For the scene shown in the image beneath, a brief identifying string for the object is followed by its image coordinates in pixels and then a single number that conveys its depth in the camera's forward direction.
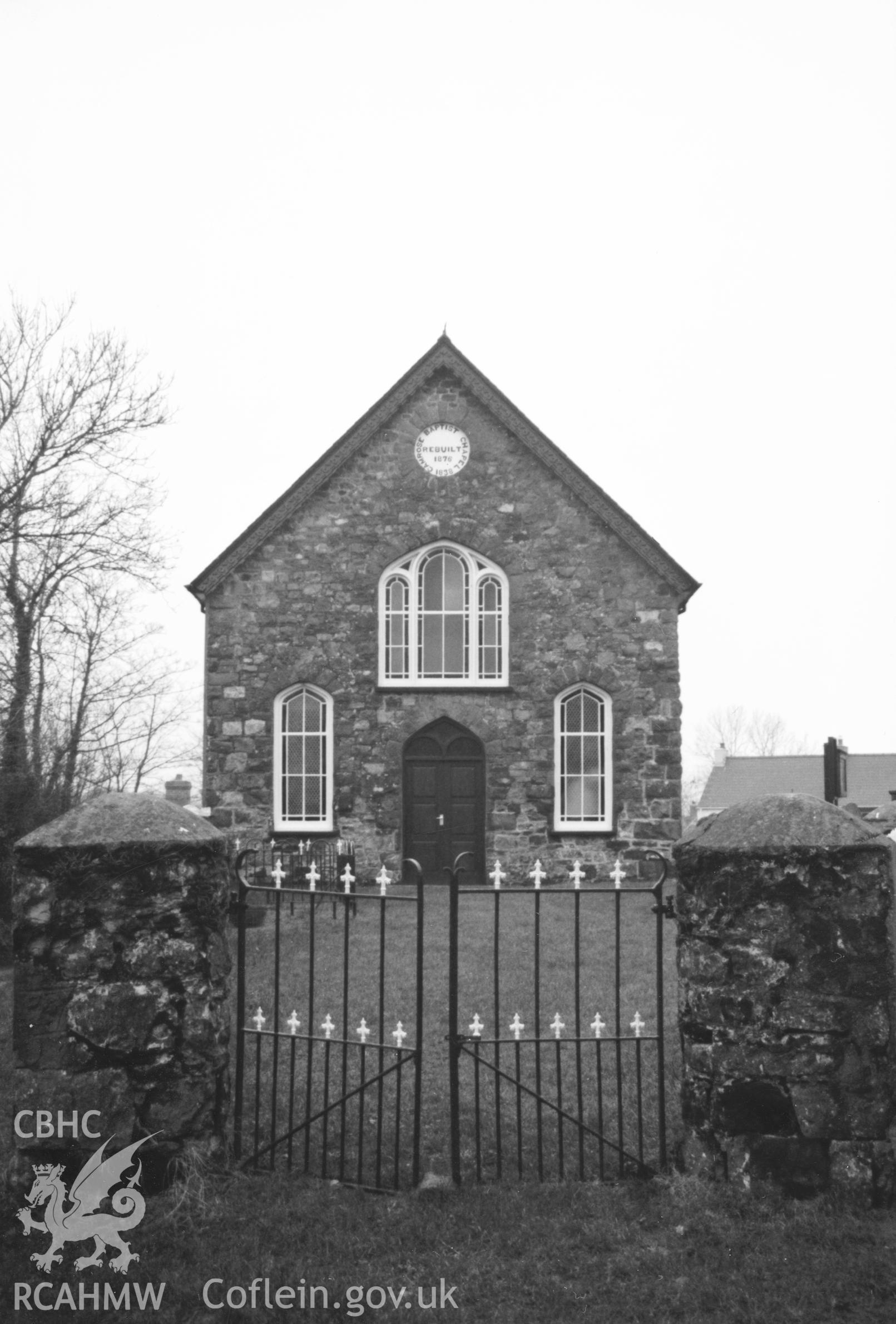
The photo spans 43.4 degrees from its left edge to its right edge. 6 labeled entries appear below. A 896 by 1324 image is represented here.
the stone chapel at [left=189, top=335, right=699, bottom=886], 17.95
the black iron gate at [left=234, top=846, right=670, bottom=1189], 5.28
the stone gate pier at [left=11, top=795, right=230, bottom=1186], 5.06
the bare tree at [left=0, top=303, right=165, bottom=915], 20.12
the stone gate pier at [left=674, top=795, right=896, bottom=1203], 4.92
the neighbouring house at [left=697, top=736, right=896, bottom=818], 43.88
